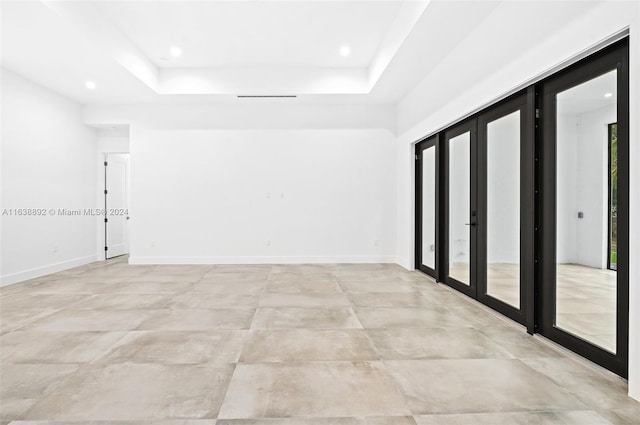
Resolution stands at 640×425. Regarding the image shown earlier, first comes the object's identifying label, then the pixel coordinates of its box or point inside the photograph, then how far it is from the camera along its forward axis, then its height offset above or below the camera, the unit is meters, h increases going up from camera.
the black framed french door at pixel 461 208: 4.78 +0.10
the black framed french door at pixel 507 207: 3.58 +0.09
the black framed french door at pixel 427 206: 6.09 +0.16
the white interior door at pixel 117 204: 8.88 +0.24
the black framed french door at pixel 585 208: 2.56 +0.06
